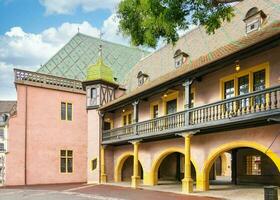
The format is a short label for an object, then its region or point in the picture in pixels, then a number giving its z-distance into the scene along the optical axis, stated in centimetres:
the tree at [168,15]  824
